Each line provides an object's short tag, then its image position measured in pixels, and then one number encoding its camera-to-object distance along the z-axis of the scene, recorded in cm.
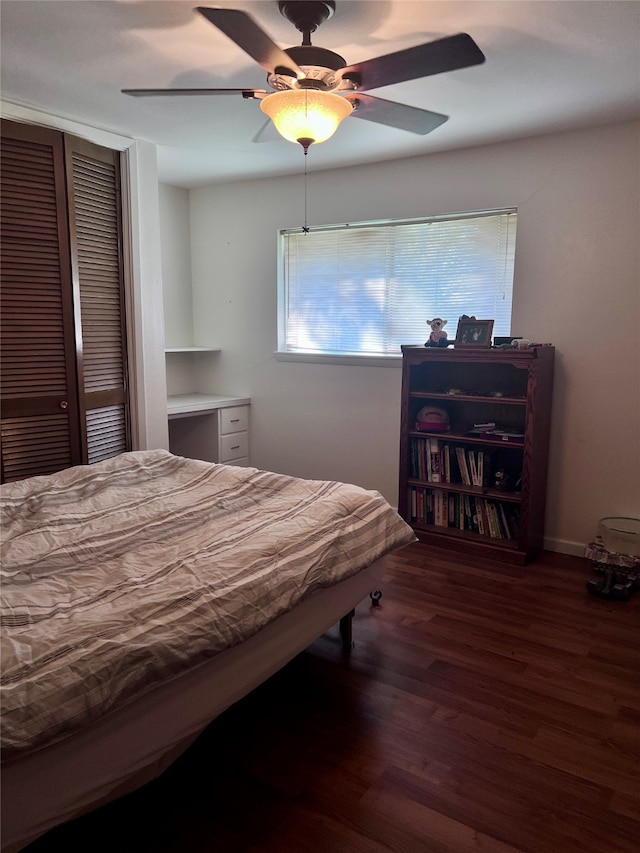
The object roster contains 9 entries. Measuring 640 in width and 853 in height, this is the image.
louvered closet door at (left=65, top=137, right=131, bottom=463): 316
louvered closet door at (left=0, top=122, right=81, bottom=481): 288
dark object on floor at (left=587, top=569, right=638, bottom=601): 287
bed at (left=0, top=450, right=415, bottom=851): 116
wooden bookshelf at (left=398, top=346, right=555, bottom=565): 322
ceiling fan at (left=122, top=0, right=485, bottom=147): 163
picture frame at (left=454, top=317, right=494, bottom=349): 332
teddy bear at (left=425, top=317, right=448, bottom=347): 348
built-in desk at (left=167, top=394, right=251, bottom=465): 440
